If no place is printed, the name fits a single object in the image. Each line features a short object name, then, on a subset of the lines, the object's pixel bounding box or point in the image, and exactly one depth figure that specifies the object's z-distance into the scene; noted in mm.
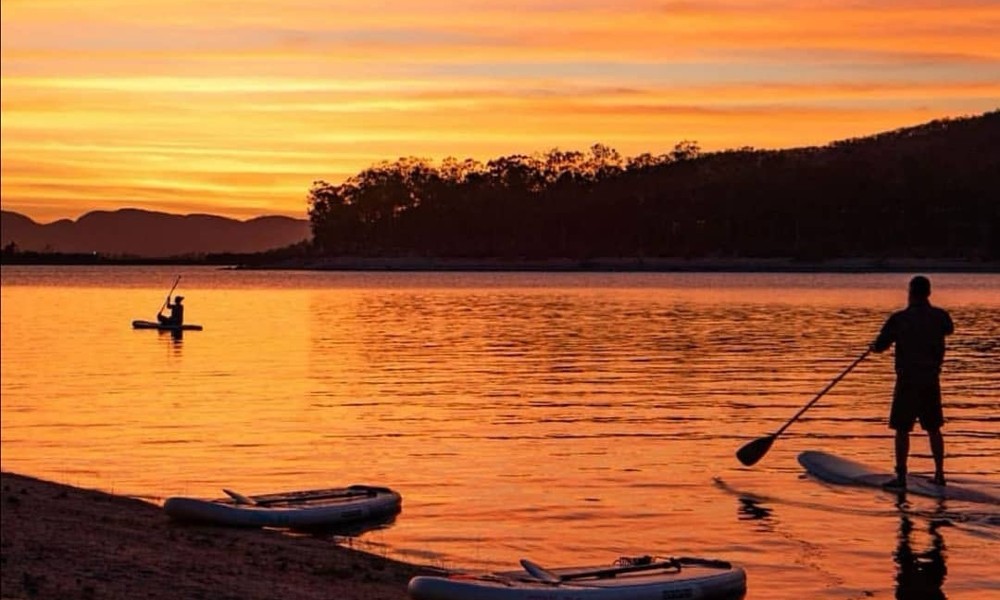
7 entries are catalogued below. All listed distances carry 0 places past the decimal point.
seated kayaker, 60938
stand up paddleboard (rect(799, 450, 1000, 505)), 18891
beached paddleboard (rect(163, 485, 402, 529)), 16859
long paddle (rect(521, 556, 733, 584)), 12789
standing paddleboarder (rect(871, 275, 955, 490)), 18672
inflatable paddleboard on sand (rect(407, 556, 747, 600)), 12336
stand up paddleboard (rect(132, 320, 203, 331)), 61469
